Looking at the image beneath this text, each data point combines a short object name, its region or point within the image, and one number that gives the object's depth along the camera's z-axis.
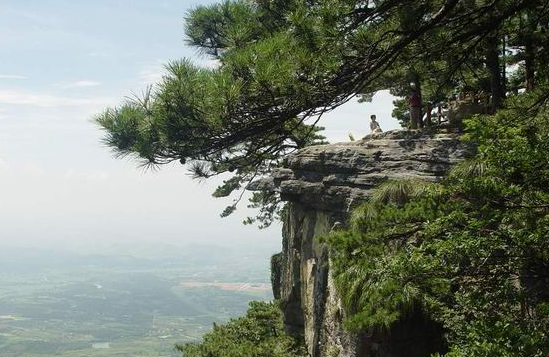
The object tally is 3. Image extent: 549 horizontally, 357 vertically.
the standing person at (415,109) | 14.05
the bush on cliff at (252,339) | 14.43
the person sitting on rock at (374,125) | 14.45
